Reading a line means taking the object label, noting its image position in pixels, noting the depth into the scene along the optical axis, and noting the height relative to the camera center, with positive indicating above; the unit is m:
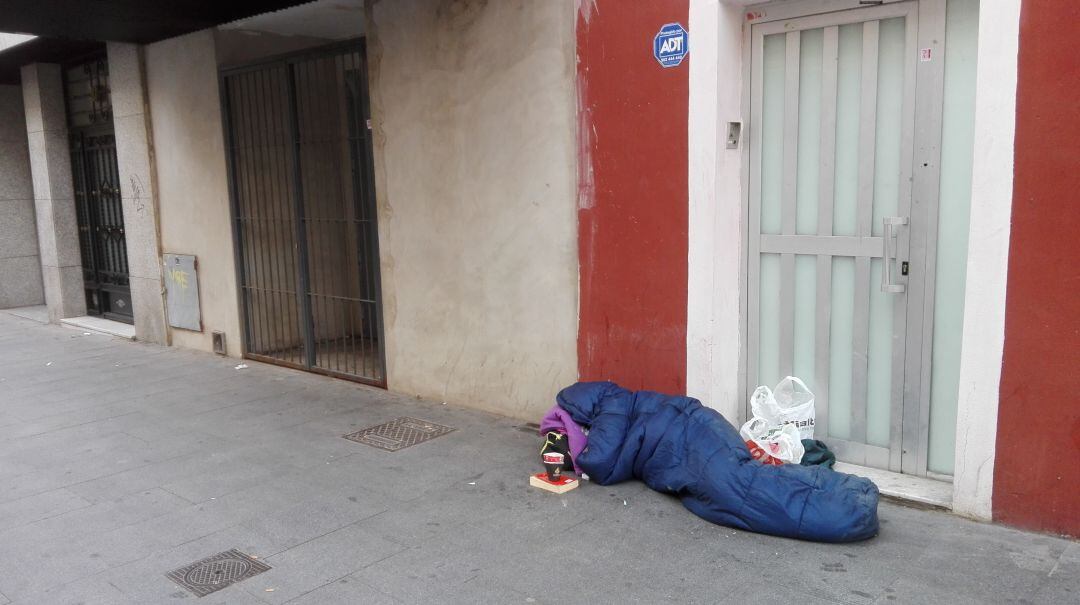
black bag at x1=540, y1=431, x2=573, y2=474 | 4.73 -1.48
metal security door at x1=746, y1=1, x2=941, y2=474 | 4.25 -0.26
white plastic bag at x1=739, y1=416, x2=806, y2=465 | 4.45 -1.42
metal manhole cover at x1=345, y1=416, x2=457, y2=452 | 5.55 -1.67
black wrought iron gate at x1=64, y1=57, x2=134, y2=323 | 10.31 +0.07
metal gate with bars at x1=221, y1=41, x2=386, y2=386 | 7.77 -0.24
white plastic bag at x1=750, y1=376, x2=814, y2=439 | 4.60 -1.26
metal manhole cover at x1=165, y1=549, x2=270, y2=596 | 3.64 -1.69
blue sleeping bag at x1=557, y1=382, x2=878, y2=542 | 3.82 -1.45
